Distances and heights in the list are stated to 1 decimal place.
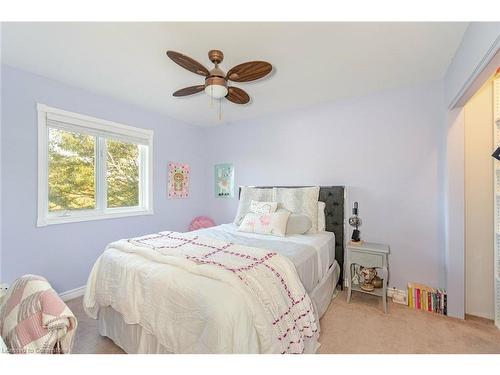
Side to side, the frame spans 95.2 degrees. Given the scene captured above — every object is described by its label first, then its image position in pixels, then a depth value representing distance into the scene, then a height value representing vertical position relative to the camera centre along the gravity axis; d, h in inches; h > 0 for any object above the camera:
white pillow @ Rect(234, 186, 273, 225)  125.6 -5.7
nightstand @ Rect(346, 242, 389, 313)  90.0 -29.4
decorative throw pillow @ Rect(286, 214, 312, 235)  104.6 -17.4
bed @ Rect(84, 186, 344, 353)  45.9 -27.5
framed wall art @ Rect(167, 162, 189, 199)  146.3 +4.8
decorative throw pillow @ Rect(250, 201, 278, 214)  113.6 -10.1
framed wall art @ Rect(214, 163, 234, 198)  156.6 +5.0
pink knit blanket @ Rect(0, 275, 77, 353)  34.7 -21.4
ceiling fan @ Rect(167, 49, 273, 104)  63.0 +34.1
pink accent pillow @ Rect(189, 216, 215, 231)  156.2 -24.6
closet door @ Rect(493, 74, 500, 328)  79.3 -2.5
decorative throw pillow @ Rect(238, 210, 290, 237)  101.7 -16.6
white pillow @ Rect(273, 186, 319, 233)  111.2 -7.3
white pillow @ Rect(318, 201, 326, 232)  112.7 -15.3
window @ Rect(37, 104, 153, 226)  96.7 +9.5
